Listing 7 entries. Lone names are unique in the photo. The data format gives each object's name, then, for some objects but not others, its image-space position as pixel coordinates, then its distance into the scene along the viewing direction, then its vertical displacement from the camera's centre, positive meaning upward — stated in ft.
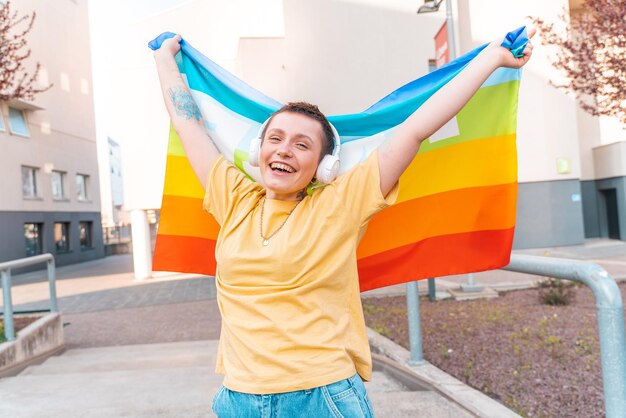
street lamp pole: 26.91 +8.44
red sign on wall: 27.07 +8.28
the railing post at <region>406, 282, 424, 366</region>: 13.94 -3.25
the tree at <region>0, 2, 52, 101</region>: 20.76 +6.94
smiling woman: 5.28 -0.53
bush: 21.61 -4.13
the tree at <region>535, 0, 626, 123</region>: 17.08 +5.12
